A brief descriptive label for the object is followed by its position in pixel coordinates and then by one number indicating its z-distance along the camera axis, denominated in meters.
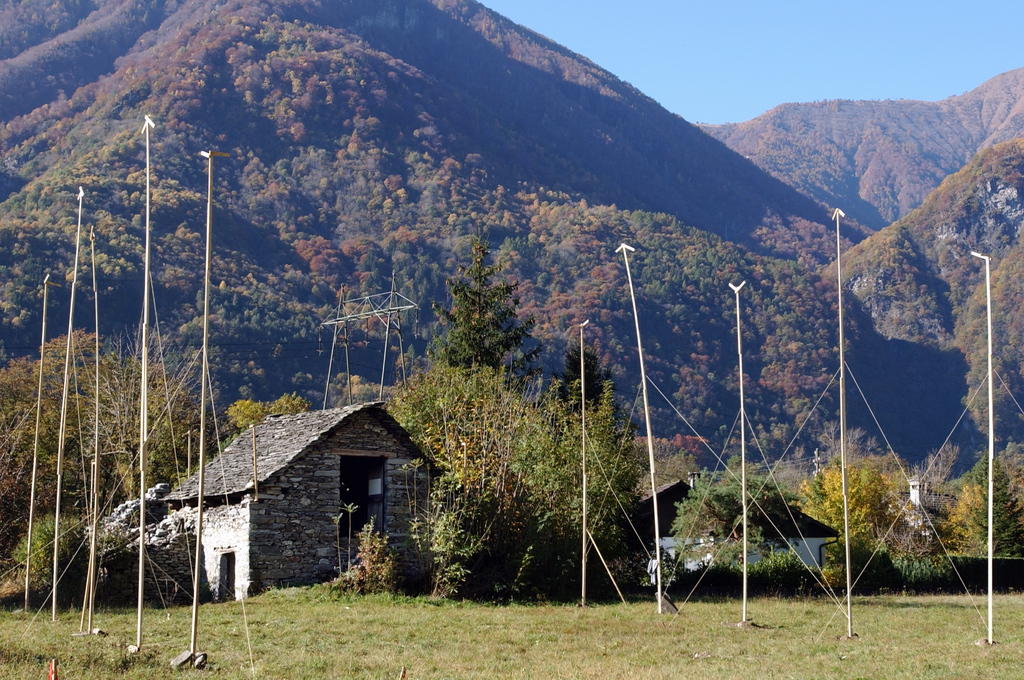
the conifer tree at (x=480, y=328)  58.72
